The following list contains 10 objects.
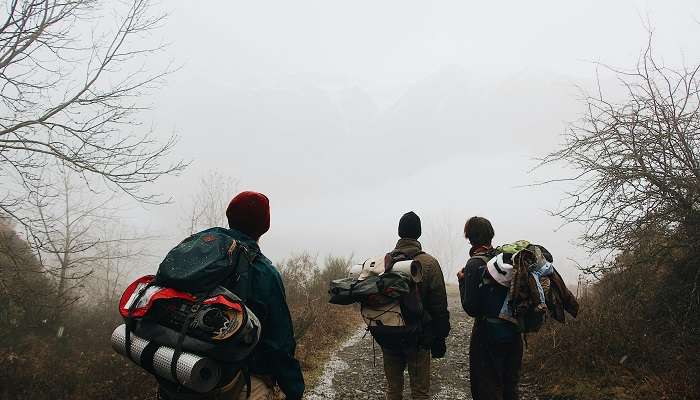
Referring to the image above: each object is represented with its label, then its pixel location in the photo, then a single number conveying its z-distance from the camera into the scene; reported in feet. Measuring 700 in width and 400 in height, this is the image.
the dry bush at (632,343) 15.19
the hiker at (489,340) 11.06
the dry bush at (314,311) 26.61
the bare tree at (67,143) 20.97
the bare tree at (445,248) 221.25
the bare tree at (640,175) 18.34
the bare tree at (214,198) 91.22
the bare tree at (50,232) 20.72
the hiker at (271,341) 7.25
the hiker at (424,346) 12.32
